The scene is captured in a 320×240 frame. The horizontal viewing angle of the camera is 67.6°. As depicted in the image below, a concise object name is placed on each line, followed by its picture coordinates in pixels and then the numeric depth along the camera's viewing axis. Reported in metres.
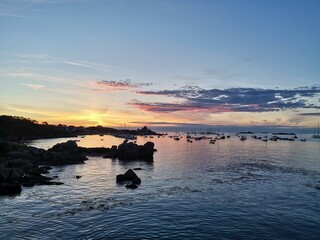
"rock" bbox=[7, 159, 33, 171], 52.14
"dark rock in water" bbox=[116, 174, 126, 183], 45.49
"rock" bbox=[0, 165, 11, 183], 39.80
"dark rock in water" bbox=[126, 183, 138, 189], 40.74
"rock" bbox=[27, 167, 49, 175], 49.22
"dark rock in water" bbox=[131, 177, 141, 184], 43.50
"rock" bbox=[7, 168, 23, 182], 40.38
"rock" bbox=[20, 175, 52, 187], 41.83
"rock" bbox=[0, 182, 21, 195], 36.37
